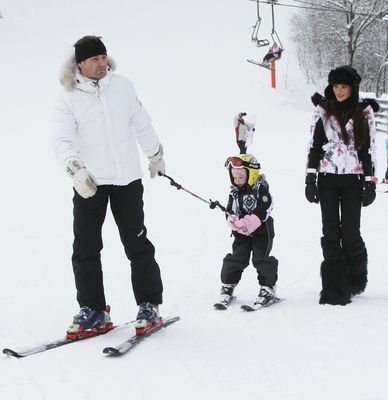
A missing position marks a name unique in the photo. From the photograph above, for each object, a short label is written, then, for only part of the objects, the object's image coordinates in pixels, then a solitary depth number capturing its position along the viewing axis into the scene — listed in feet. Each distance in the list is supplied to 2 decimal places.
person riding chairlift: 117.37
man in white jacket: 26.14
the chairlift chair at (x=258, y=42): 99.08
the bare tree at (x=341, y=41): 187.52
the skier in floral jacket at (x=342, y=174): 31.16
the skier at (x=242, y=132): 94.06
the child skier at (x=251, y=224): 32.24
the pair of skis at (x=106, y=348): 24.08
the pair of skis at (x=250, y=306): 30.87
